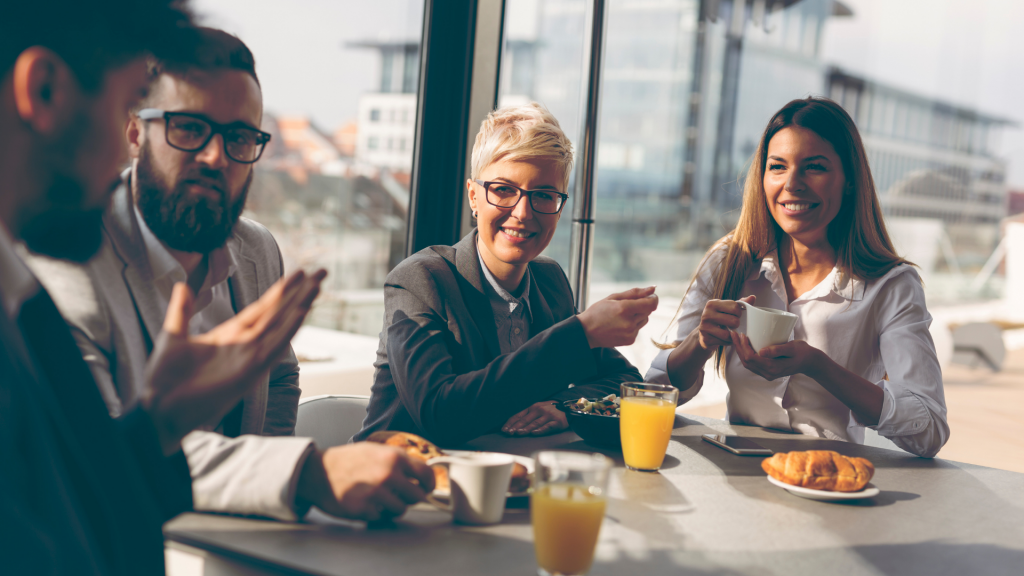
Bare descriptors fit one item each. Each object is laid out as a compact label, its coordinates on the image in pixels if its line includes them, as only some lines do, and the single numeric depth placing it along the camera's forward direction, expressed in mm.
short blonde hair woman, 1224
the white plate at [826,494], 1057
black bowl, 1285
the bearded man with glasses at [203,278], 856
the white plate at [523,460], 1038
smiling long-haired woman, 1573
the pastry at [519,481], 967
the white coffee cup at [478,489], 867
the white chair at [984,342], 6434
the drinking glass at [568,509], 748
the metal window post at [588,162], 2299
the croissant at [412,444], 1020
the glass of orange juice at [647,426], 1150
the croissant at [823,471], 1078
